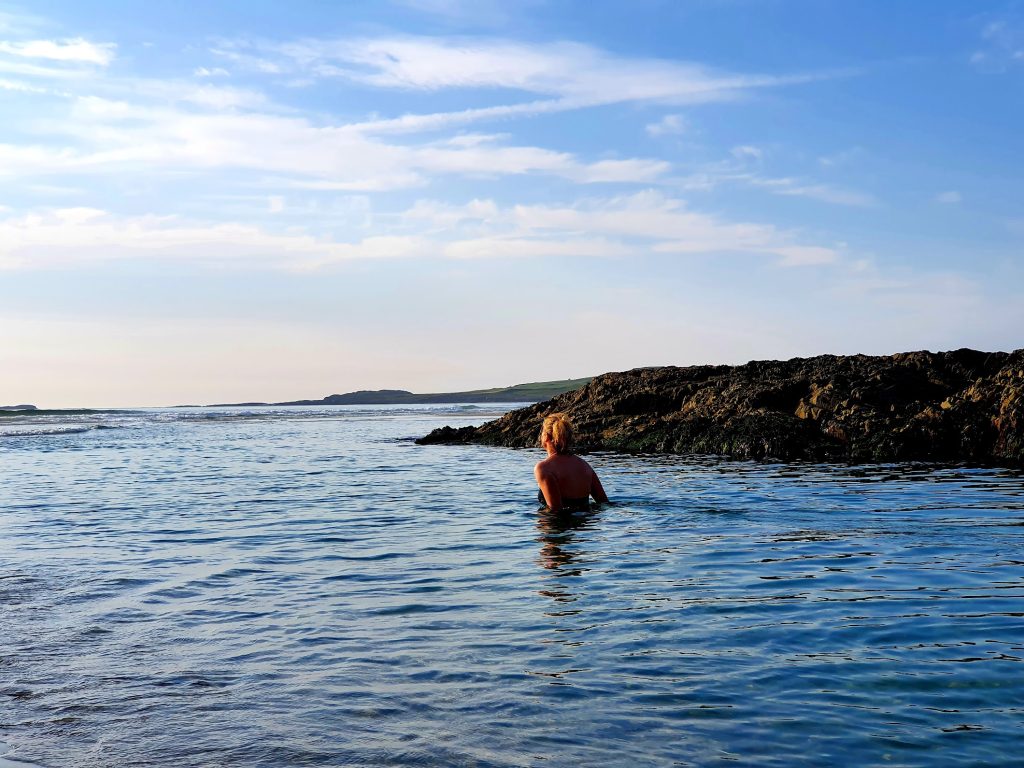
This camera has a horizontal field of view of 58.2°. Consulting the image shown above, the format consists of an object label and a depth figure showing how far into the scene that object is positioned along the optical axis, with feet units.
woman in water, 47.24
